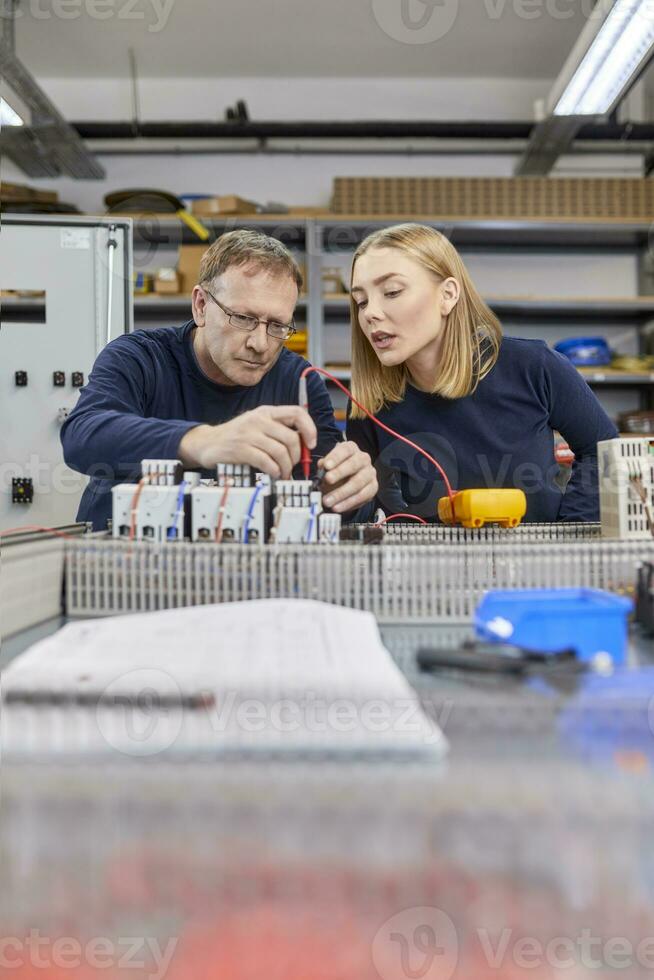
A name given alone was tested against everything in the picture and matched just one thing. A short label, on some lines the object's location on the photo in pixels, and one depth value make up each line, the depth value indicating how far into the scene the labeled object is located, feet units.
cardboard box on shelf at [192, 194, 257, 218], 12.77
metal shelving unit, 12.94
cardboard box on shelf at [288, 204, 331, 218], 13.11
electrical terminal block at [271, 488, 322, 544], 2.99
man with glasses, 3.89
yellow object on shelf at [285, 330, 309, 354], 12.93
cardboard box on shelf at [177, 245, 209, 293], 12.89
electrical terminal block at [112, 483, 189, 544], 3.02
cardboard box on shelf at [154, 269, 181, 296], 12.71
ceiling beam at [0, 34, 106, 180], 10.79
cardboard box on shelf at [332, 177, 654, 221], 12.99
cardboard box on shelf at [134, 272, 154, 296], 12.86
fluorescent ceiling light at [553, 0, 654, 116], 9.23
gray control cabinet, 10.54
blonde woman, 5.40
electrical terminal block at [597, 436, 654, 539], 3.26
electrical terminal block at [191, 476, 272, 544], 3.02
